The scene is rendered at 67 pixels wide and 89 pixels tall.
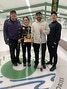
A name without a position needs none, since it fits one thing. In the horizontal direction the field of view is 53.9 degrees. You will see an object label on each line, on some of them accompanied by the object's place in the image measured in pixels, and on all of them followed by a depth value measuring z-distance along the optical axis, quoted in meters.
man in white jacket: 1.66
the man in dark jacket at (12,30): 1.78
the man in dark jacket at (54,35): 1.63
